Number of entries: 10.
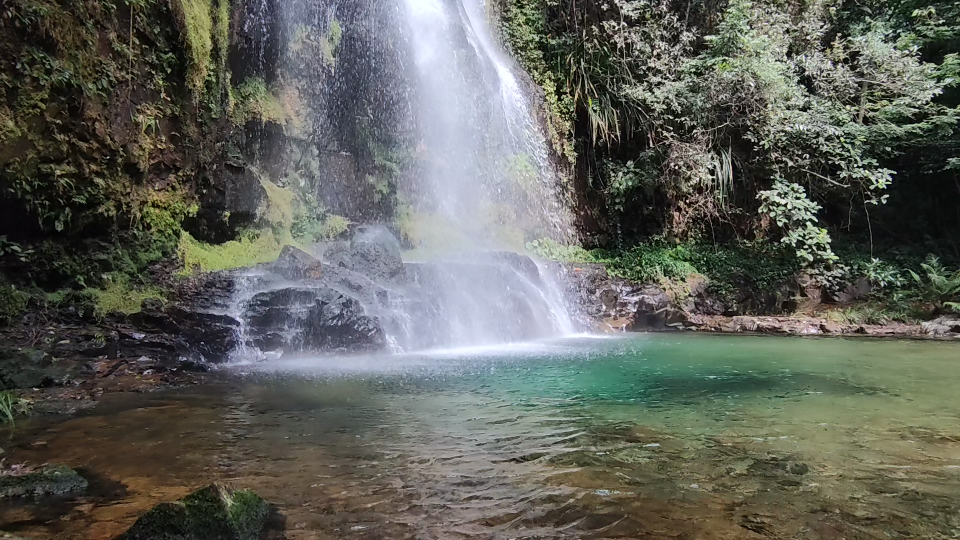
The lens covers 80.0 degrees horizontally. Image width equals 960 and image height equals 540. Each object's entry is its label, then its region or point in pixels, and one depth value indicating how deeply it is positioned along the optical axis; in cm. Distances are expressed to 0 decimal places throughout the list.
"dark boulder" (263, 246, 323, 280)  781
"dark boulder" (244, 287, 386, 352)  698
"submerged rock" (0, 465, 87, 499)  274
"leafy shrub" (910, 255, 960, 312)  1102
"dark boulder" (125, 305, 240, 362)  624
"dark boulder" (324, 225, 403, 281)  855
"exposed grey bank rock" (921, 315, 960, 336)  978
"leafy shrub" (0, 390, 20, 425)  408
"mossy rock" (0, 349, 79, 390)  500
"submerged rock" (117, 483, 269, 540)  217
